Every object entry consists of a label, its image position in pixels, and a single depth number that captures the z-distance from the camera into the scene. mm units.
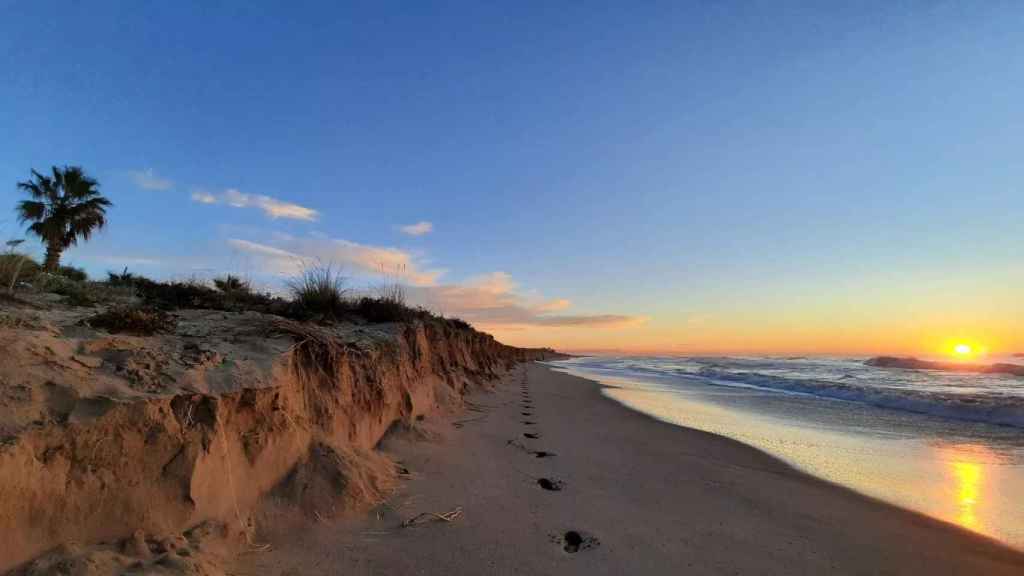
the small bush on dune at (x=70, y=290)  4809
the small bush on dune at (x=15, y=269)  4672
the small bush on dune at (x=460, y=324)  16019
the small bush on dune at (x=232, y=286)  8094
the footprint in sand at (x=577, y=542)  3801
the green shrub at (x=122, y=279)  8051
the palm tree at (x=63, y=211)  19734
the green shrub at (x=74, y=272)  10834
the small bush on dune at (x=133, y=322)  3836
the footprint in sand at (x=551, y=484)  5191
